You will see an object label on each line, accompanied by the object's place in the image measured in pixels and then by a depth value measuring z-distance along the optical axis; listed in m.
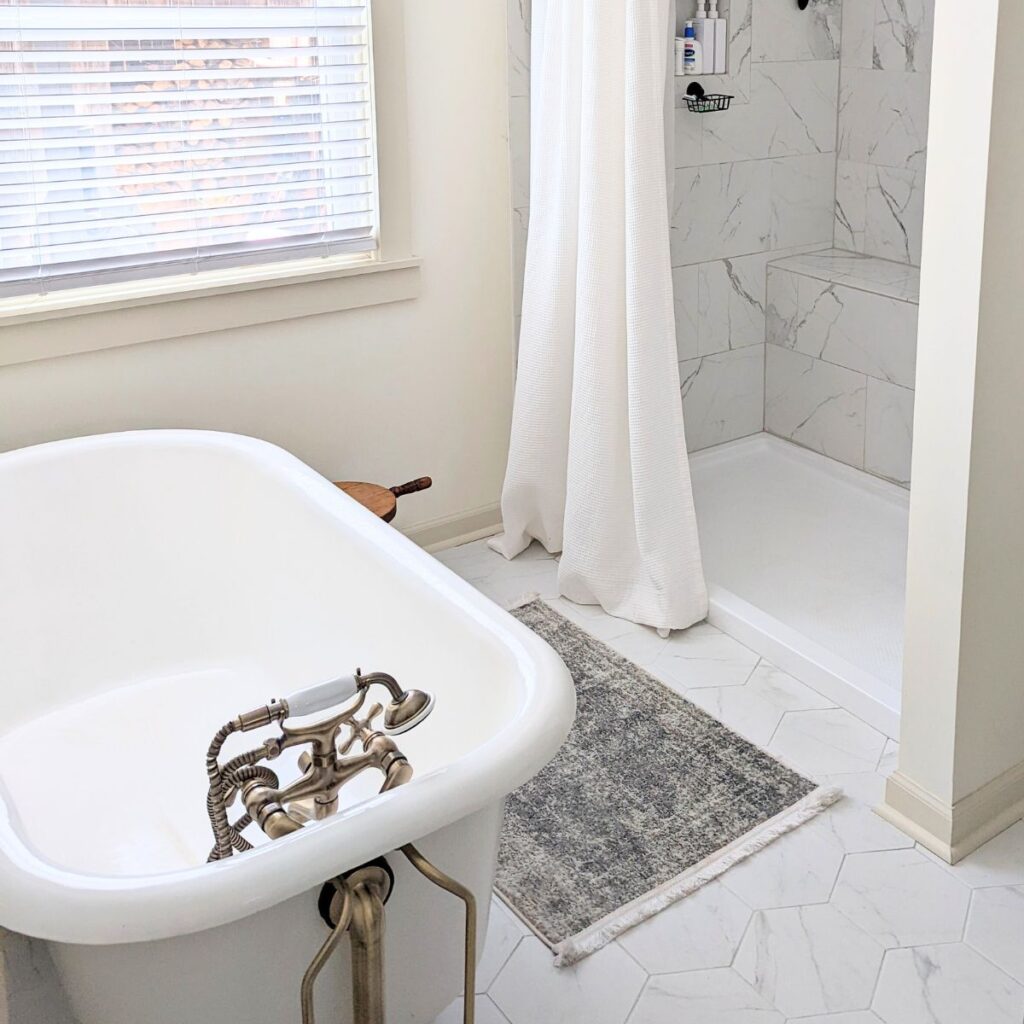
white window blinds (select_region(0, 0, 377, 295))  2.61
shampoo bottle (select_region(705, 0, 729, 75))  3.52
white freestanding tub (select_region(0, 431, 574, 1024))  1.34
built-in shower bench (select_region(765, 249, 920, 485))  3.66
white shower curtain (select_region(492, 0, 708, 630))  2.75
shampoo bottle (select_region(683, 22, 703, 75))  3.48
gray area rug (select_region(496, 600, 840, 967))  2.14
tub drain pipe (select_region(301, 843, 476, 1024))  1.40
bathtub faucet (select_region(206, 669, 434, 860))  1.45
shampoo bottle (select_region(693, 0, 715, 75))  3.48
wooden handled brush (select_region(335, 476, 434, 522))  2.92
